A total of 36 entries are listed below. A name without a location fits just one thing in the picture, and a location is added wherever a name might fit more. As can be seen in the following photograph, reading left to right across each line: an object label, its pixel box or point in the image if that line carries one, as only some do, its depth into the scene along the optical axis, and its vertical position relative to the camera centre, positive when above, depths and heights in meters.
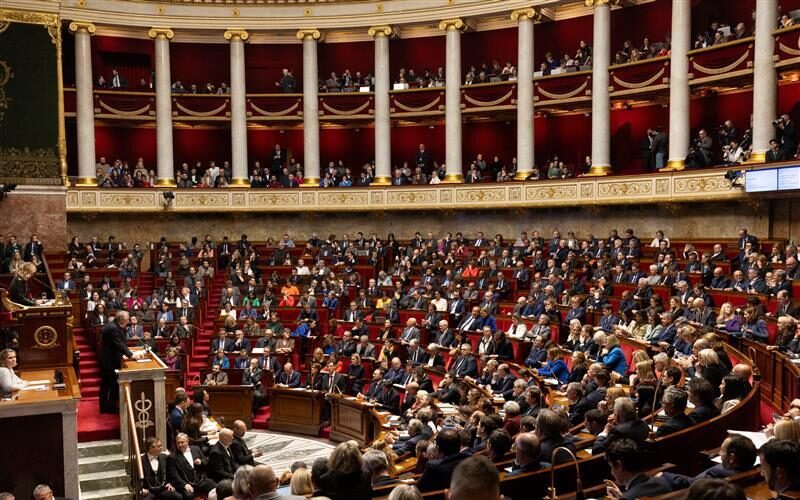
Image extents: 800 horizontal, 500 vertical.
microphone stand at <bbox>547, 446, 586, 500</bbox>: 5.16 -1.85
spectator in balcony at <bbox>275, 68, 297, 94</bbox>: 27.36 +4.86
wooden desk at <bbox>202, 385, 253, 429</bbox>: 15.15 -3.49
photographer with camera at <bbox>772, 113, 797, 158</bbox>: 17.08 +1.78
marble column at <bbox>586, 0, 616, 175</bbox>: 22.50 +3.74
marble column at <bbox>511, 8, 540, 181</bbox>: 24.06 +4.08
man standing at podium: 10.95 -1.81
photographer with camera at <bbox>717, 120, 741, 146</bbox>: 20.14 +2.19
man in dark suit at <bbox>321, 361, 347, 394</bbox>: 14.74 -3.01
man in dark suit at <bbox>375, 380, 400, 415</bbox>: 13.23 -3.03
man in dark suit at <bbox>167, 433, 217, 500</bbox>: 8.52 -2.75
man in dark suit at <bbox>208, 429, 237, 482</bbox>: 9.04 -2.76
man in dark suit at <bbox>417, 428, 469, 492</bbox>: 5.85 -1.82
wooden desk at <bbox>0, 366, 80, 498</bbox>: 8.55 -2.42
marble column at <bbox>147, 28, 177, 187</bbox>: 26.11 +3.83
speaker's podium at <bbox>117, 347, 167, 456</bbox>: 10.26 -2.34
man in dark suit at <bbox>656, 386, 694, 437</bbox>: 6.50 -1.62
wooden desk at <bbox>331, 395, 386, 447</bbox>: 13.23 -3.45
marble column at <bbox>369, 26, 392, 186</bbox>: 26.30 +3.93
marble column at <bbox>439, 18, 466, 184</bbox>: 25.31 +3.89
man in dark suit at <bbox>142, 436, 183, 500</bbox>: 8.36 -2.70
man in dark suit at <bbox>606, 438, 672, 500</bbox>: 4.76 -1.55
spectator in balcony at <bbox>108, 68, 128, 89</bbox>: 26.59 +4.88
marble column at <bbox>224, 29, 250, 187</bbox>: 26.67 +3.87
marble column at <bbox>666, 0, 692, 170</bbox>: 20.56 +3.56
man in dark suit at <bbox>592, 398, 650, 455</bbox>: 5.83 -1.57
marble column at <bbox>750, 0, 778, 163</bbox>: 18.08 +3.17
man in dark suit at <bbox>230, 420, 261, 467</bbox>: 9.29 -2.70
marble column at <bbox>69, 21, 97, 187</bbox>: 25.20 +3.96
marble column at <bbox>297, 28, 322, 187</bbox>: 26.77 +3.83
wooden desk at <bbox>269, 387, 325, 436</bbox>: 14.74 -3.58
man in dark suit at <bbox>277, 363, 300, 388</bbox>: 15.43 -3.06
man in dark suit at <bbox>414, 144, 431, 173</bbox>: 26.95 +2.13
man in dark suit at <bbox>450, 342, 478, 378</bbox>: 13.19 -2.45
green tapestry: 20.17 +3.33
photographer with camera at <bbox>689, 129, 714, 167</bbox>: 19.61 +1.72
